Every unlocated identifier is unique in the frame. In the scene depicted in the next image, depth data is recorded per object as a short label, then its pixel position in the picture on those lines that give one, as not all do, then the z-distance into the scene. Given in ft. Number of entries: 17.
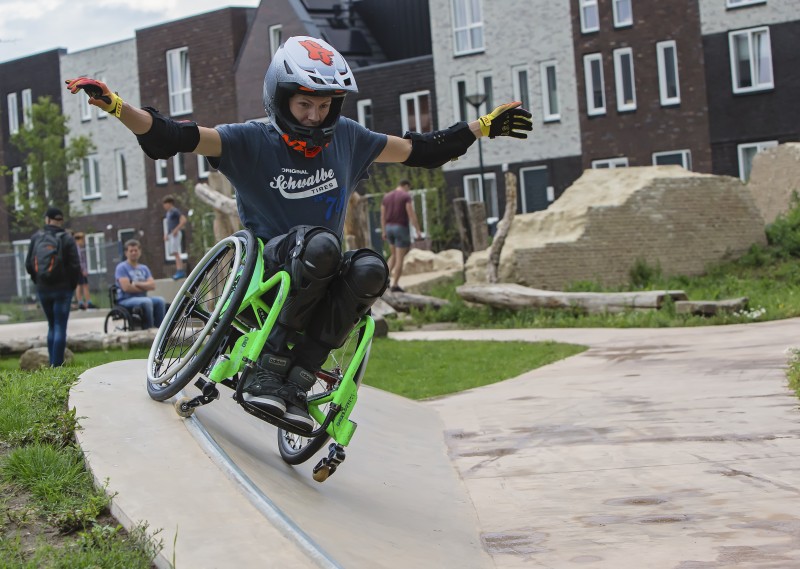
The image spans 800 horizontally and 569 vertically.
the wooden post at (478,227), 80.18
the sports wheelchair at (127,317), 49.60
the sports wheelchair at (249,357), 16.52
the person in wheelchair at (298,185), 16.61
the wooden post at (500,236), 65.82
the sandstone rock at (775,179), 78.07
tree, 139.03
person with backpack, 40.45
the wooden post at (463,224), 81.97
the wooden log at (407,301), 63.77
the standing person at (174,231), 82.51
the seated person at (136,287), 50.08
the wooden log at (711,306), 50.14
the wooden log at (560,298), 53.62
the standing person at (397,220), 68.39
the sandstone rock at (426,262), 91.81
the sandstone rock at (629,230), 65.87
